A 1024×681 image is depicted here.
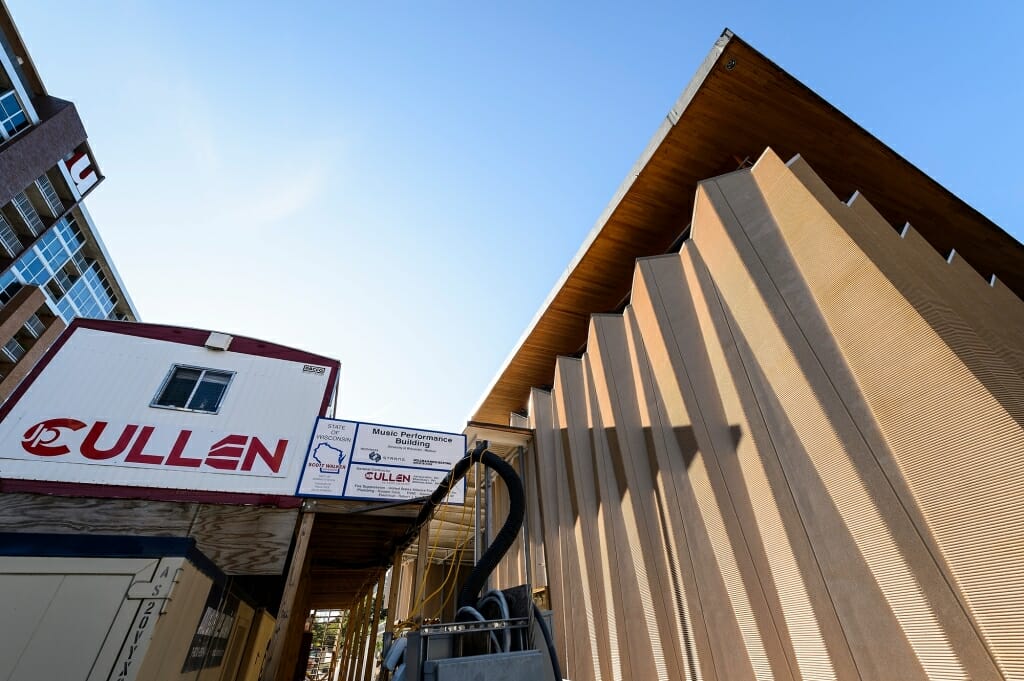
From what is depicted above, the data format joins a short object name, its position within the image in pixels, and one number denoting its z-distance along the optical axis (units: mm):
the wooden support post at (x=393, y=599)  7098
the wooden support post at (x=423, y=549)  6594
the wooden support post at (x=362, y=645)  9906
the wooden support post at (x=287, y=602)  5633
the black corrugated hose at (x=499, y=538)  2736
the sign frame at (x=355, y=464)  7340
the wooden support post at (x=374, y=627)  9062
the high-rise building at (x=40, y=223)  19484
